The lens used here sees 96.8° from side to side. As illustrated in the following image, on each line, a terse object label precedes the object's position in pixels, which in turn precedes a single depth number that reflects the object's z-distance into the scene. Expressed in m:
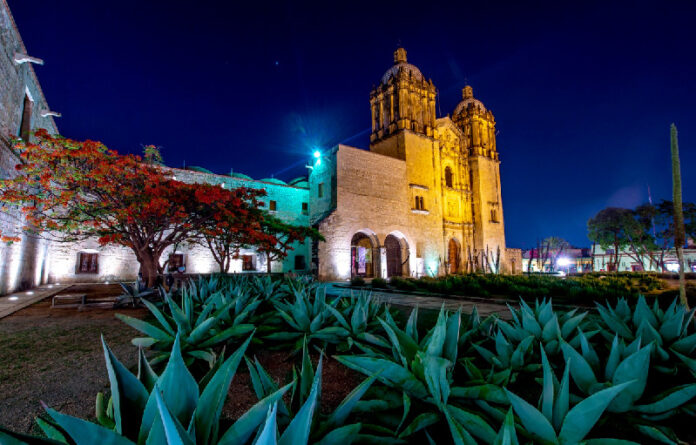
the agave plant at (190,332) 2.45
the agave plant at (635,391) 1.50
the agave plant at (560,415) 1.18
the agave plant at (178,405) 0.94
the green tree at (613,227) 22.61
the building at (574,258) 39.96
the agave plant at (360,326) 2.56
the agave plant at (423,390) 1.42
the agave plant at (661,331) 2.14
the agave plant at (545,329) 2.36
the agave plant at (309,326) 2.81
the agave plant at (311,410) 1.05
